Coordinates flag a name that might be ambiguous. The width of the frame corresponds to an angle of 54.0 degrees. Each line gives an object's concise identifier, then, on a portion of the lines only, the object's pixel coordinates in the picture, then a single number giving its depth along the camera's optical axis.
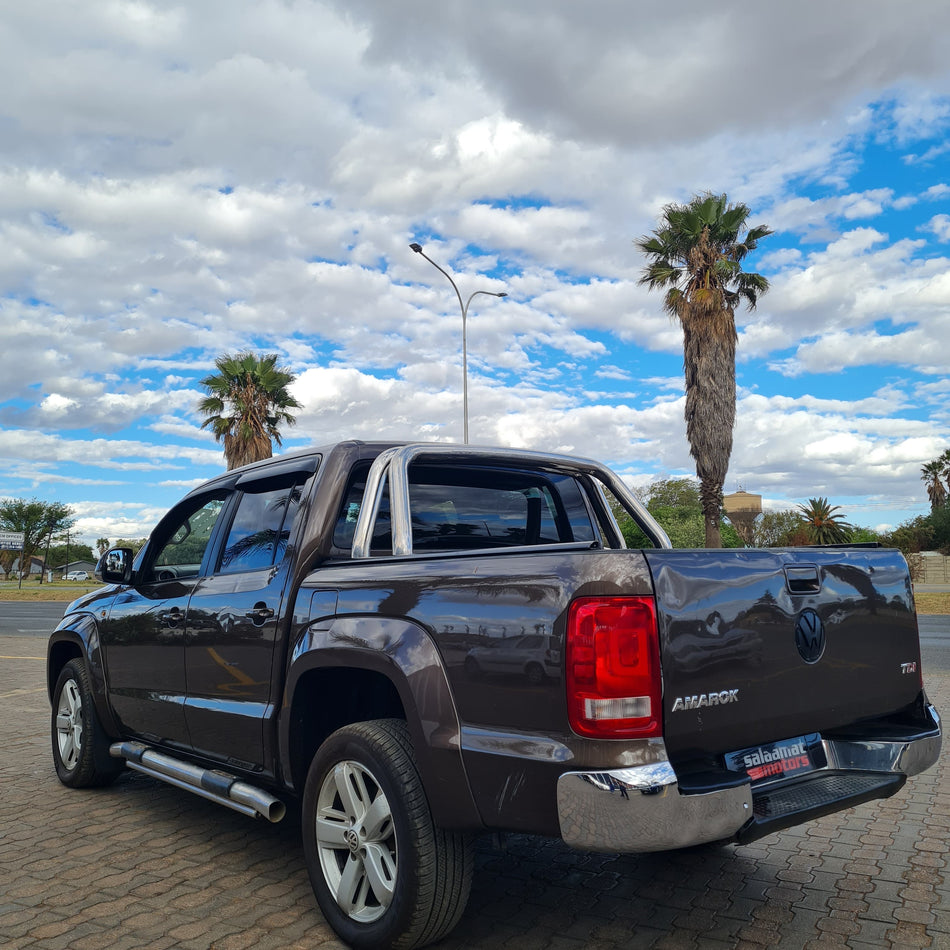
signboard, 86.75
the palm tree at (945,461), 76.88
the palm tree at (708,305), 26.86
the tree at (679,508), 50.22
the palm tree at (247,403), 34.66
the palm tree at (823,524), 54.39
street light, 25.88
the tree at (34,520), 88.50
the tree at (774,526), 66.88
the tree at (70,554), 134.12
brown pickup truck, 2.67
